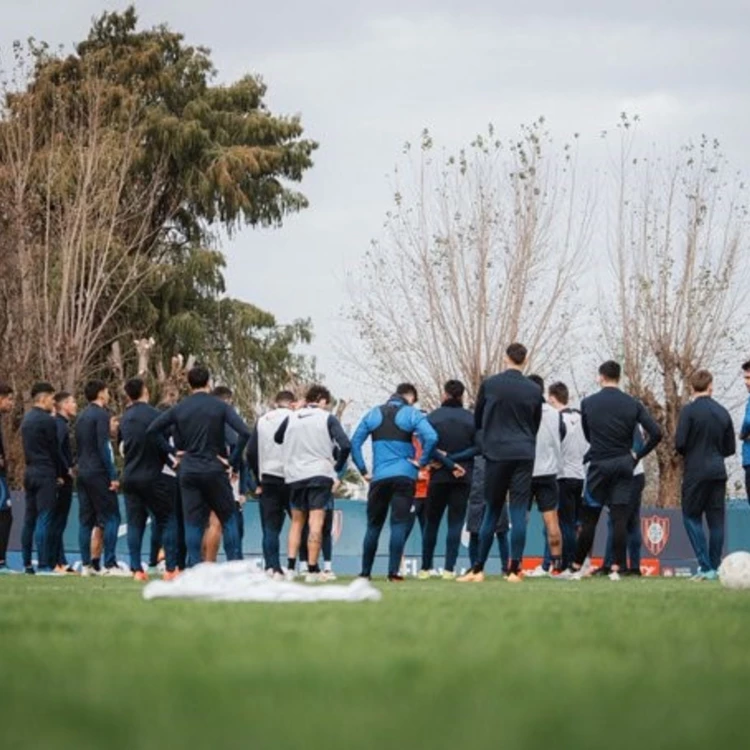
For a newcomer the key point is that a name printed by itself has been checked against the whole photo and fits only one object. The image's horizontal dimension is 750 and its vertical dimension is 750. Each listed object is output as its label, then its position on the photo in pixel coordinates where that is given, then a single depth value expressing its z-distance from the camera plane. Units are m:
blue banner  31.80
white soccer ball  16.72
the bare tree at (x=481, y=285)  48.41
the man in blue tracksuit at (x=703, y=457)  21.77
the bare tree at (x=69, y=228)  48.06
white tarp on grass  13.12
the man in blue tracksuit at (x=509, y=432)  19.98
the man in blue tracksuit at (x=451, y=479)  23.84
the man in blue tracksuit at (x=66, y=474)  25.30
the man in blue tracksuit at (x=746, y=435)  21.88
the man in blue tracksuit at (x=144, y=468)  22.17
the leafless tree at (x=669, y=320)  49.34
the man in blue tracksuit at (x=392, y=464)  21.28
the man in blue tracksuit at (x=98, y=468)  24.38
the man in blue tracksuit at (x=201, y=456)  20.09
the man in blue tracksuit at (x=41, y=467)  25.00
